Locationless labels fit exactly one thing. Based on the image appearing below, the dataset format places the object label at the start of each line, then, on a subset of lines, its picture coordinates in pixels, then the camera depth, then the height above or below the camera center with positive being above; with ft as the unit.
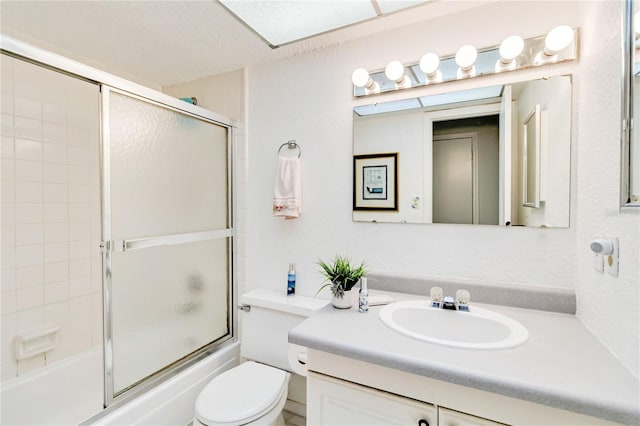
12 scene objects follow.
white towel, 5.44 +0.37
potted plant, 3.91 -0.98
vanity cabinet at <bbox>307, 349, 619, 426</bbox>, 2.37 -1.75
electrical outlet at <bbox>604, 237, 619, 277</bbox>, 2.62 -0.48
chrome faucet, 3.83 -1.21
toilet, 3.91 -2.67
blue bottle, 5.57 -1.39
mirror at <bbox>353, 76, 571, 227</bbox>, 3.88 +0.85
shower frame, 3.50 +0.58
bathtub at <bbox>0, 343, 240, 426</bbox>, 4.46 -3.17
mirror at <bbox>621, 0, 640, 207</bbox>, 2.35 +0.85
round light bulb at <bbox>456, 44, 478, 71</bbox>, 4.17 +2.20
